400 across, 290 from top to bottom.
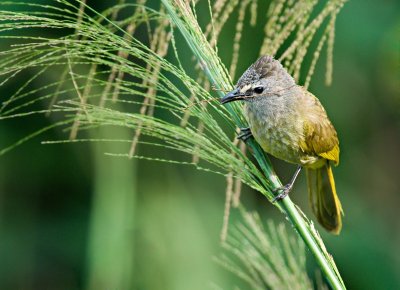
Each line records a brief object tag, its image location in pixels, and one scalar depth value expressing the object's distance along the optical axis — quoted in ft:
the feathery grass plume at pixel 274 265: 15.15
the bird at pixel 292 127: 17.61
